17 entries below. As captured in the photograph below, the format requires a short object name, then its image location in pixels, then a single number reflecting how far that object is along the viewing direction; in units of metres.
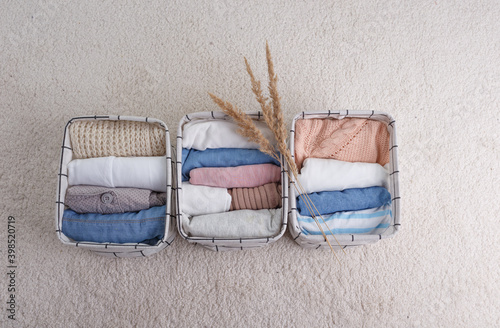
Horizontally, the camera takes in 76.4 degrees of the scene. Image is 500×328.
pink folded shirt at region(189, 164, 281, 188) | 0.97
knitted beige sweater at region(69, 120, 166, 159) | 0.98
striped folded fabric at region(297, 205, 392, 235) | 0.96
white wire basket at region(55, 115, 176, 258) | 0.93
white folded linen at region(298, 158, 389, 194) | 0.96
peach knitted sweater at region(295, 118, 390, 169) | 0.98
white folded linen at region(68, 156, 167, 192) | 0.96
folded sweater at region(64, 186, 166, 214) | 0.95
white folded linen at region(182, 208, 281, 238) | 0.93
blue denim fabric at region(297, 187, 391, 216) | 0.96
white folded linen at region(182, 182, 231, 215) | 0.96
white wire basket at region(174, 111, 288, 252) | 0.92
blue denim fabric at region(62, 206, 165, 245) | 0.94
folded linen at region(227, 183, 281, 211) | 0.97
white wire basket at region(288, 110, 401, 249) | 0.93
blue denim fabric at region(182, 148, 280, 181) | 0.98
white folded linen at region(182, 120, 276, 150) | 0.98
